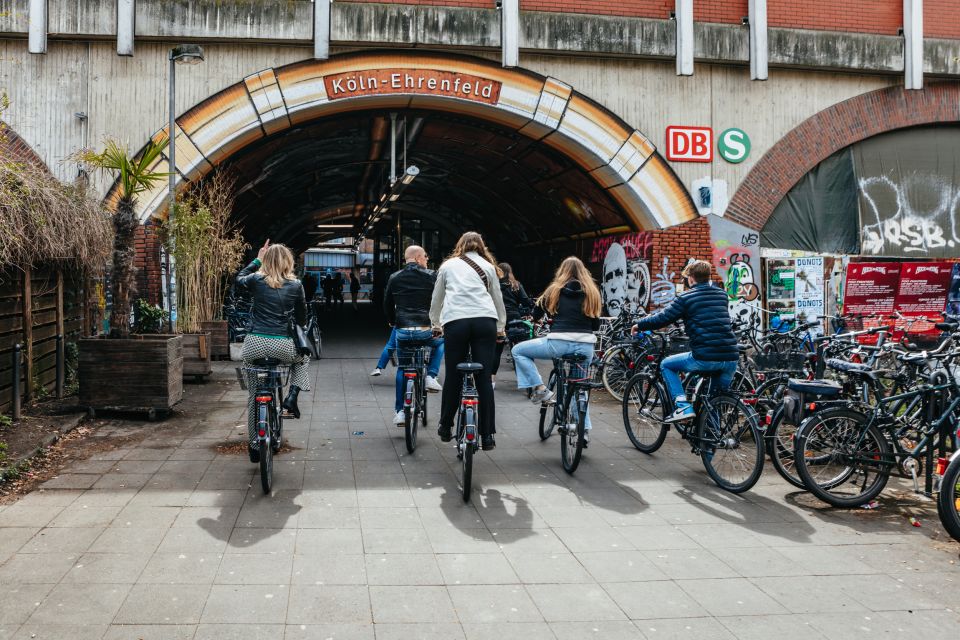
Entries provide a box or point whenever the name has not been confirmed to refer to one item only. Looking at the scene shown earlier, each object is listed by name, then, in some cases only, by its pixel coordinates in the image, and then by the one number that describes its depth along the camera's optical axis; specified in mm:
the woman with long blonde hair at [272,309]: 6609
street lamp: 10859
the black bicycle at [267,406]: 5906
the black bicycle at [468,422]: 5824
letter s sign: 14211
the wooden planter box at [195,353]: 11430
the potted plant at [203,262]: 11688
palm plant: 8727
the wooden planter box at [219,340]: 14219
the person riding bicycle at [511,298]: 10662
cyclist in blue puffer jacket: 6855
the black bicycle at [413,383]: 7387
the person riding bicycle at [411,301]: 8180
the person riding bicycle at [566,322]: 7195
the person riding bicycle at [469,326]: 6359
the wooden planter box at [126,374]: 8477
